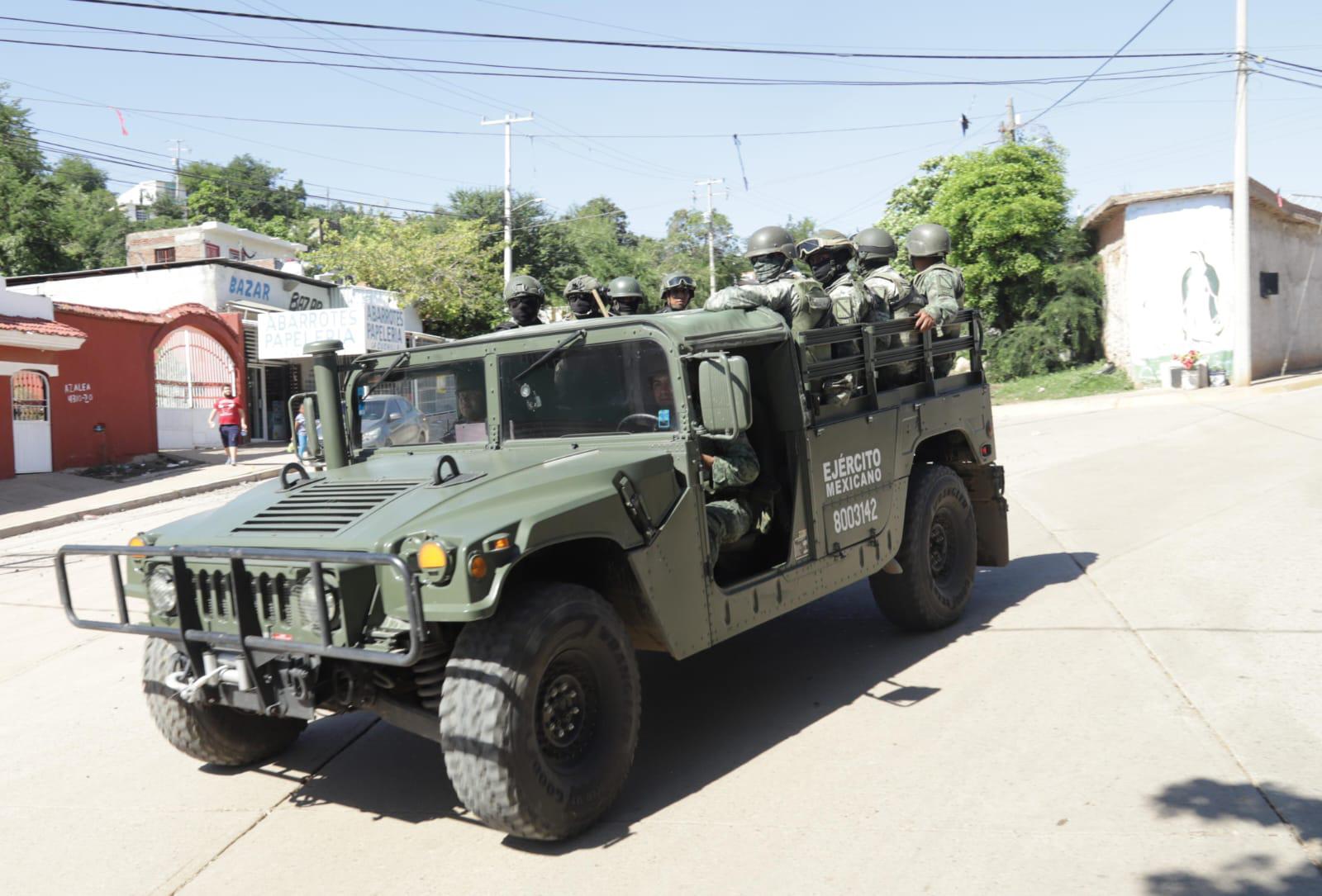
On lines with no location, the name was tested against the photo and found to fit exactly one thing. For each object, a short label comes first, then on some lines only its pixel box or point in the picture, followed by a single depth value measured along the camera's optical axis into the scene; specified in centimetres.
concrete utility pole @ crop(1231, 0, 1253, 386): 1958
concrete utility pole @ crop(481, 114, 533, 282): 3506
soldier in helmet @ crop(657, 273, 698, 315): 780
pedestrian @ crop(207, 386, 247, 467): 2023
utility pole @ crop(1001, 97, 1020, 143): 2956
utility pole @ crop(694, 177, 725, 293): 5754
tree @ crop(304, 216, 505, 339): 3350
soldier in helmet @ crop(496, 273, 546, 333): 716
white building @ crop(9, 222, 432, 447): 2455
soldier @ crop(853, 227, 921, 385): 637
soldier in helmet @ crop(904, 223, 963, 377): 666
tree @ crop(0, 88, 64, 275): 3712
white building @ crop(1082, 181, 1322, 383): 2147
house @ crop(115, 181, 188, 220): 6685
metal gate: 2273
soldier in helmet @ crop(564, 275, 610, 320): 719
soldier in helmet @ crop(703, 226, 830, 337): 528
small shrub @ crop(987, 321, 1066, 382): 2508
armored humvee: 358
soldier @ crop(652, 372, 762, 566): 460
